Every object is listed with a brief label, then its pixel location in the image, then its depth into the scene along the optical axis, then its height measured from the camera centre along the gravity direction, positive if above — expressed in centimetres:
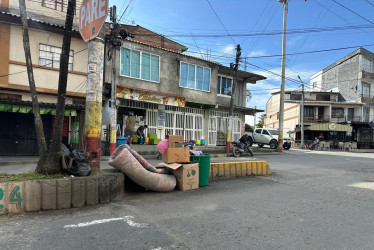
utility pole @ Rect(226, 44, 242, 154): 1711 +198
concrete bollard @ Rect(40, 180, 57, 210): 463 -128
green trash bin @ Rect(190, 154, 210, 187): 702 -105
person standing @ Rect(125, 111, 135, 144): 1419 -2
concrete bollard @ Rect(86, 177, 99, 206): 504 -132
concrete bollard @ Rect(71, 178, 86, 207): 488 -130
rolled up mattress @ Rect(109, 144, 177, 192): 561 -102
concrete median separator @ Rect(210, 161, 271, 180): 809 -135
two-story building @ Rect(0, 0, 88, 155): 1209 +261
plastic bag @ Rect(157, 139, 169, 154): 660 -47
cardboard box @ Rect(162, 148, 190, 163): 649 -71
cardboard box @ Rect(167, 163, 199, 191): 645 -123
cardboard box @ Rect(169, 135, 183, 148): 662 -33
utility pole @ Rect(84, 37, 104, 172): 604 +53
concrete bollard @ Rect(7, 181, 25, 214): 437 -128
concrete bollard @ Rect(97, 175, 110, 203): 521 -131
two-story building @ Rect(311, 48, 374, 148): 3875 +840
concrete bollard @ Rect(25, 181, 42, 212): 450 -128
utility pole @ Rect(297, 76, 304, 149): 3372 -143
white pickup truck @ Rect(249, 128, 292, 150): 2441 -65
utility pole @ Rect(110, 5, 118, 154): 1211 +183
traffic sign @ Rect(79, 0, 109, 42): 560 +260
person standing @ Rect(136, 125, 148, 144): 1544 -32
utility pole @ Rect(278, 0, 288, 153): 2186 +439
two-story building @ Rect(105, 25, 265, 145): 1504 +252
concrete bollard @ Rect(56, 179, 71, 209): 475 -129
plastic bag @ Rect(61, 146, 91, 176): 540 -87
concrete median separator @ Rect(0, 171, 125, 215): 439 -128
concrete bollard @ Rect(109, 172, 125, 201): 541 -132
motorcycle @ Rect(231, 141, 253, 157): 1609 -123
